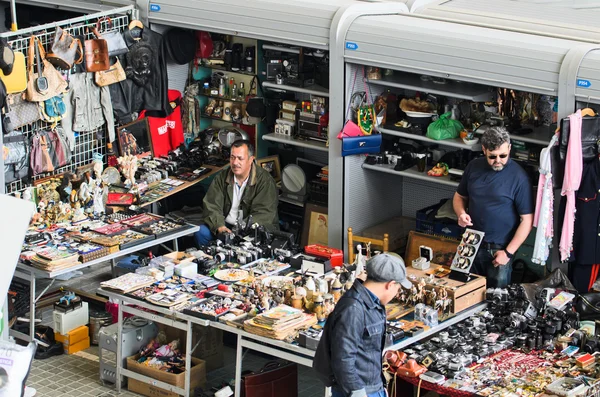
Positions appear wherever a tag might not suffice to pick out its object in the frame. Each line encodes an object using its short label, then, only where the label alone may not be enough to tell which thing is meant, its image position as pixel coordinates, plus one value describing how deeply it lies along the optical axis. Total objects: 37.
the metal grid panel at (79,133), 10.10
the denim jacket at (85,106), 10.38
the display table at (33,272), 8.98
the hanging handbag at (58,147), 10.17
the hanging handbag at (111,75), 10.56
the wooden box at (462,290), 8.23
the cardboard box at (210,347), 8.71
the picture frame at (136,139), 11.09
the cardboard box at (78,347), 9.41
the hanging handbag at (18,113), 9.62
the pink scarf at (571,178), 8.35
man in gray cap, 6.27
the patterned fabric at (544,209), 8.55
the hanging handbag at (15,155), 9.73
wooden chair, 9.87
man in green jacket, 10.20
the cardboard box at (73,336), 9.38
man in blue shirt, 8.64
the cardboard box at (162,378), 8.41
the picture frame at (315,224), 10.60
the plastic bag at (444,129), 9.66
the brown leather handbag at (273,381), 8.02
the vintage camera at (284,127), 11.01
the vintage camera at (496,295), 8.48
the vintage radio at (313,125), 10.68
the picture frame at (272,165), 11.30
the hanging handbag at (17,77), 9.59
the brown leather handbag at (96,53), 10.41
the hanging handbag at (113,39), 10.59
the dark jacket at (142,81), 10.90
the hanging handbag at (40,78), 9.85
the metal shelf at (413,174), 9.63
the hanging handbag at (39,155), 9.99
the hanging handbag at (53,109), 10.07
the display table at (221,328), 7.73
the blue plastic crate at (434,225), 9.79
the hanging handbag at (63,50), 10.05
